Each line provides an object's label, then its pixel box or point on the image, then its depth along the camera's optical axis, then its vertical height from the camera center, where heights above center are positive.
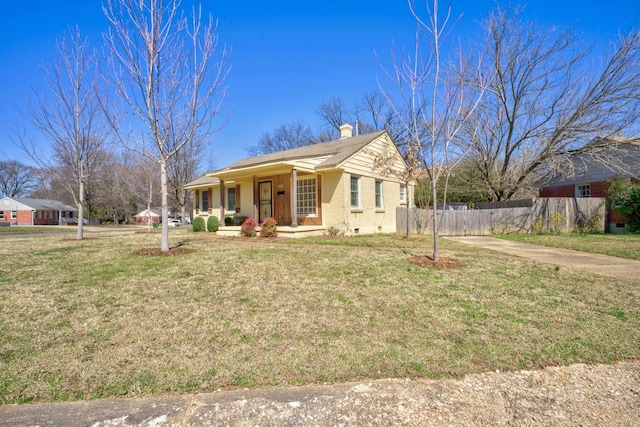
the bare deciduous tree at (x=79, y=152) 10.98 +2.67
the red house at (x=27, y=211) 45.94 +1.59
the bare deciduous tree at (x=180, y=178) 26.19 +3.77
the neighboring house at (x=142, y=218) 60.35 +0.31
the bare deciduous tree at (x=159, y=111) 7.05 +2.72
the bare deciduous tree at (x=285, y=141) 38.84 +10.50
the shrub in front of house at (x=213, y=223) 17.14 -0.26
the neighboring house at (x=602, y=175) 13.16 +2.22
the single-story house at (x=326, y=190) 12.53 +1.32
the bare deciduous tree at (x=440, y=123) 6.50 +2.16
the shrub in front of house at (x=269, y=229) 11.48 -0.44
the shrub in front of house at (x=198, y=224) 18.14 -0.33
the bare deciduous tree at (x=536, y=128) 12.48 +3.96
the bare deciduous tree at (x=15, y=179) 56.06 +8.29
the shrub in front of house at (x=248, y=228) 12.00 -0.41
